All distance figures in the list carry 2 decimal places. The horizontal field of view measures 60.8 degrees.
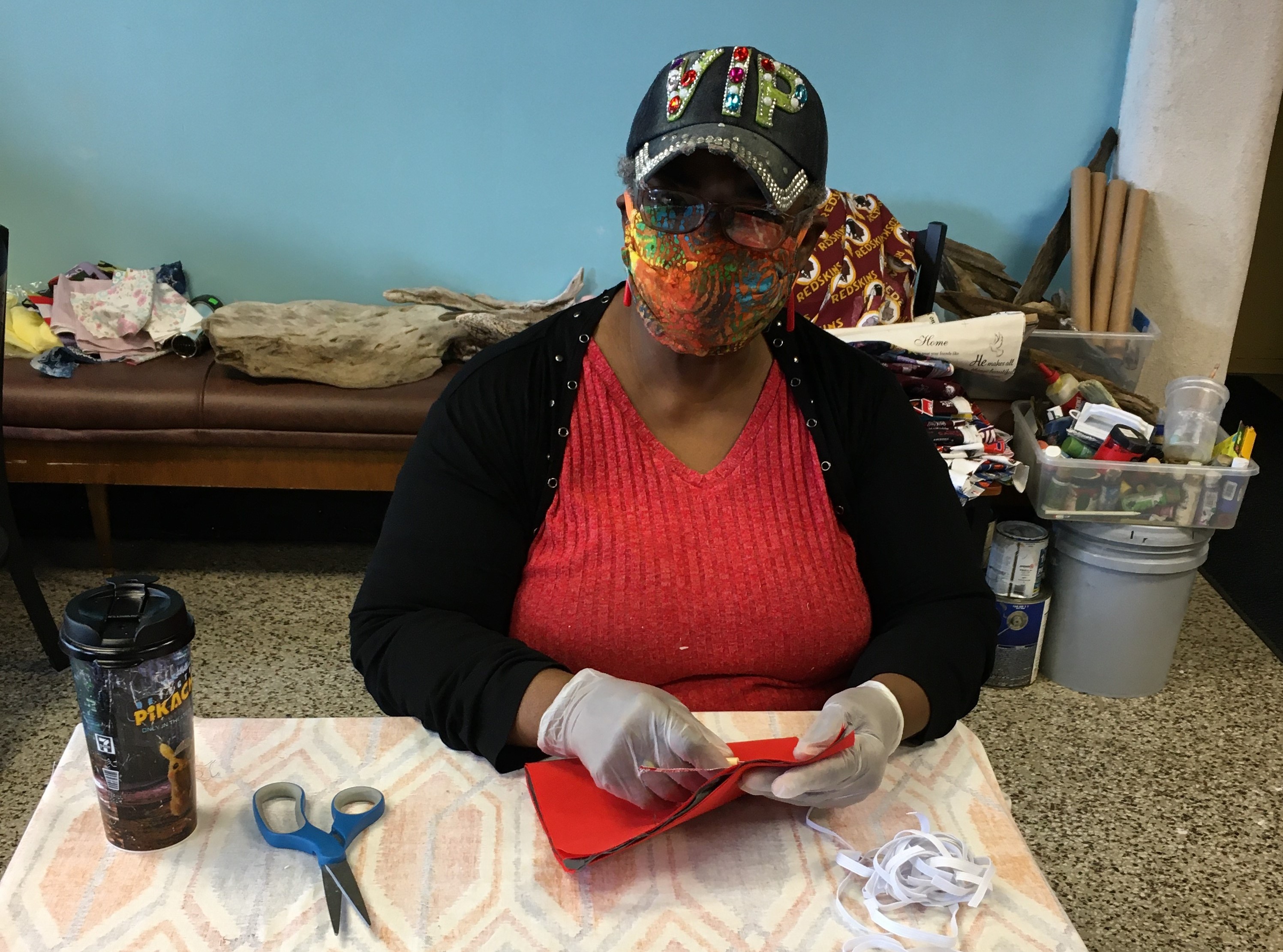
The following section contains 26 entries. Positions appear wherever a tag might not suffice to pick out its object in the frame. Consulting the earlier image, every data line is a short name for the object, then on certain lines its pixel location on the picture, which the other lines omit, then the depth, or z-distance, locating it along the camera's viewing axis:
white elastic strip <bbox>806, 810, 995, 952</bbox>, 0.88
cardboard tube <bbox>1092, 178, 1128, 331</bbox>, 2.82
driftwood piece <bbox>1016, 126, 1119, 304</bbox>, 3.01
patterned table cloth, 0.86
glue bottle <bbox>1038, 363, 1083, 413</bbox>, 2.58
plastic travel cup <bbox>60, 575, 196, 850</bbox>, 0.83
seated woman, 1.15
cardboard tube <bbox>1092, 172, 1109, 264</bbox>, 2.88
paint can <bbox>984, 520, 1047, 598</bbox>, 2.50
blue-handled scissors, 0.88
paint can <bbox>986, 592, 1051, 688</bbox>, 2.52
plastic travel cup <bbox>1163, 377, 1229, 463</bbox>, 2.40
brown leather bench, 2.72
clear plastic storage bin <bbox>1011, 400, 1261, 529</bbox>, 2.38
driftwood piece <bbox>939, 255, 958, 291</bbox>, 2.93
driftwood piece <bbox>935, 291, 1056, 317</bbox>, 2.77
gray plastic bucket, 2.43
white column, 2.71
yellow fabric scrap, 2.86
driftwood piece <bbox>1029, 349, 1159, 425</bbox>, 2.59
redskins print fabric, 2.69
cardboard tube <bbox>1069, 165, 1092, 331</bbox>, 2.84
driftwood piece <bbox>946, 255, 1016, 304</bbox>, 2.99
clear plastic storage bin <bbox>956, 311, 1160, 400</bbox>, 2.78
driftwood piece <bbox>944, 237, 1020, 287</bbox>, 2.99
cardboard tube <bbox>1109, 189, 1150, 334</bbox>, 2.81
